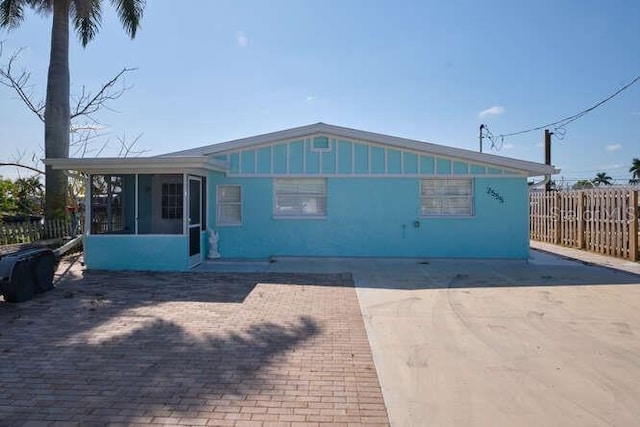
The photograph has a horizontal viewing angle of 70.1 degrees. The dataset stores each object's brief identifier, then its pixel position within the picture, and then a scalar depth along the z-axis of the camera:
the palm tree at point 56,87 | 14.66
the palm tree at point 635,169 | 57.94
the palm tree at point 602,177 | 65.47
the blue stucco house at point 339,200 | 12.46
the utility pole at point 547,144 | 24.06
